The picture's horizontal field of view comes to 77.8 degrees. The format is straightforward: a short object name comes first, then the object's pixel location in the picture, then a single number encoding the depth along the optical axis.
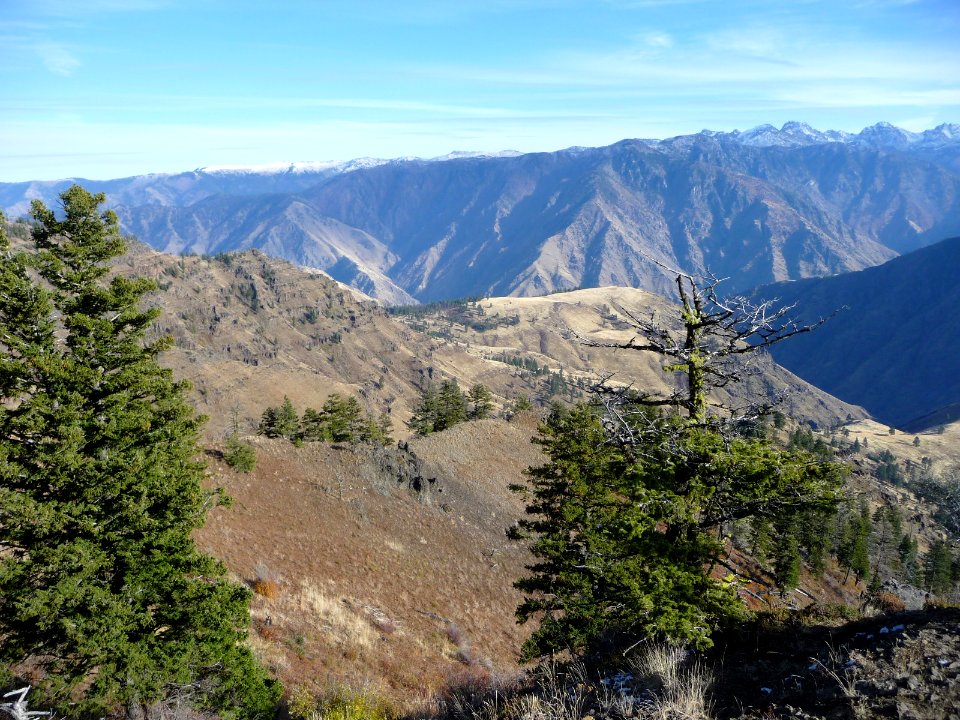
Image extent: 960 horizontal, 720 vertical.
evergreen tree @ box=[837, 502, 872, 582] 71.62
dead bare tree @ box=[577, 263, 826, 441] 11.91
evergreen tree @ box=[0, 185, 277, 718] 11.86
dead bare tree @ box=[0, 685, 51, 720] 6.96
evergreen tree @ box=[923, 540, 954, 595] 73.69
